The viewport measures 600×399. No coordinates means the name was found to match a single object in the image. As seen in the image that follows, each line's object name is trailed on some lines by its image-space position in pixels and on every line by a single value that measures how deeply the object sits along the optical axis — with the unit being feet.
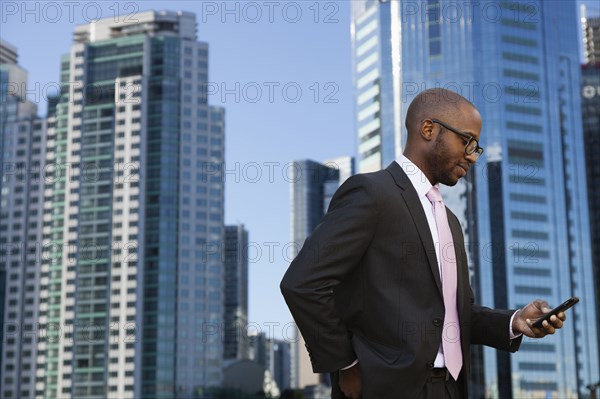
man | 12.67
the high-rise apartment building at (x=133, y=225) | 445.78
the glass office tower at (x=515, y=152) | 406.41
